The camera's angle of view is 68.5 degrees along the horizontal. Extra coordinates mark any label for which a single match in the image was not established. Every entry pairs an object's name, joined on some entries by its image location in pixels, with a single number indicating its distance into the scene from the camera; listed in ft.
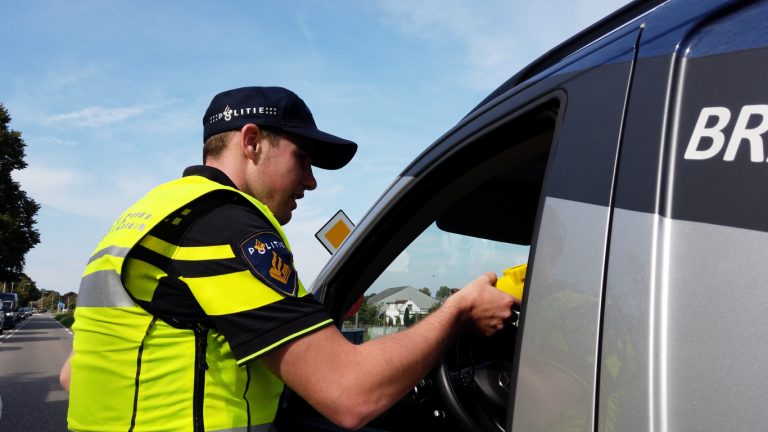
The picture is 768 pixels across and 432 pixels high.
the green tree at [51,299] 385.46
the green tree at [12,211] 109.91
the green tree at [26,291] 313.73
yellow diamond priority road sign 23.79
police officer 4.02
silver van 2.43
